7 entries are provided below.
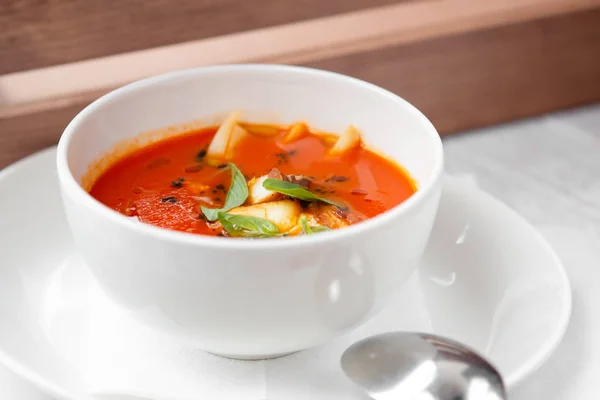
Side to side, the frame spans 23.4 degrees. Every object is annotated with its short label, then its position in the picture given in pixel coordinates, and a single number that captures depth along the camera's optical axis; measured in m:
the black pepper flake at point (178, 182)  0.55
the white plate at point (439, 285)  0.51
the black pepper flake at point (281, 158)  0.58
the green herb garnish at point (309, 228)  0.51
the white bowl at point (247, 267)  0.47
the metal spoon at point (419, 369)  0.49
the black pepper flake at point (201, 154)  0.58
